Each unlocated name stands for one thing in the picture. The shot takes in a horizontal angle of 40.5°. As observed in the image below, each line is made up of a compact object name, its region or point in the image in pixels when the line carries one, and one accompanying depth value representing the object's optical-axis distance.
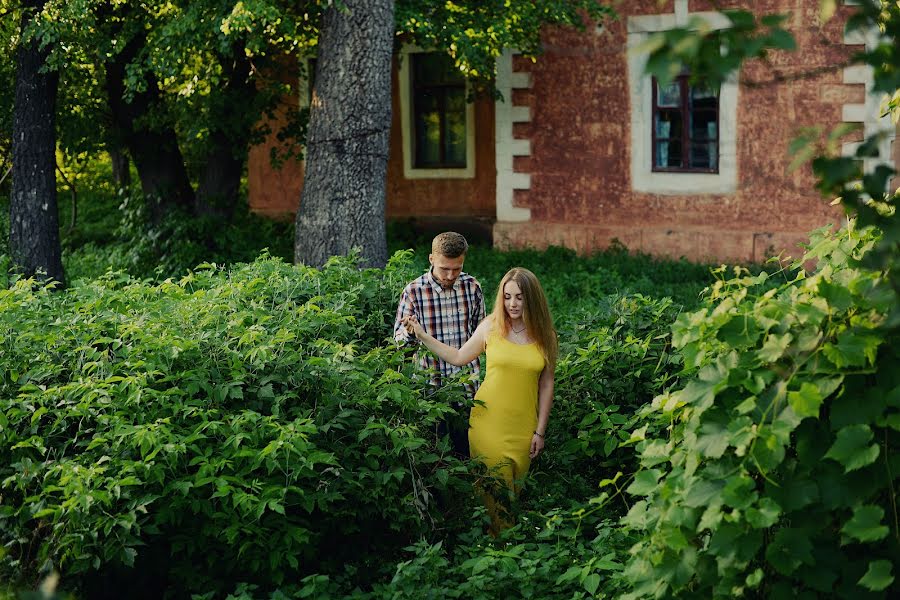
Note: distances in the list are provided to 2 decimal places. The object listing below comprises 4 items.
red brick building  15.75
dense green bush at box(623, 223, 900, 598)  3.60
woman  6.20
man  6.73
